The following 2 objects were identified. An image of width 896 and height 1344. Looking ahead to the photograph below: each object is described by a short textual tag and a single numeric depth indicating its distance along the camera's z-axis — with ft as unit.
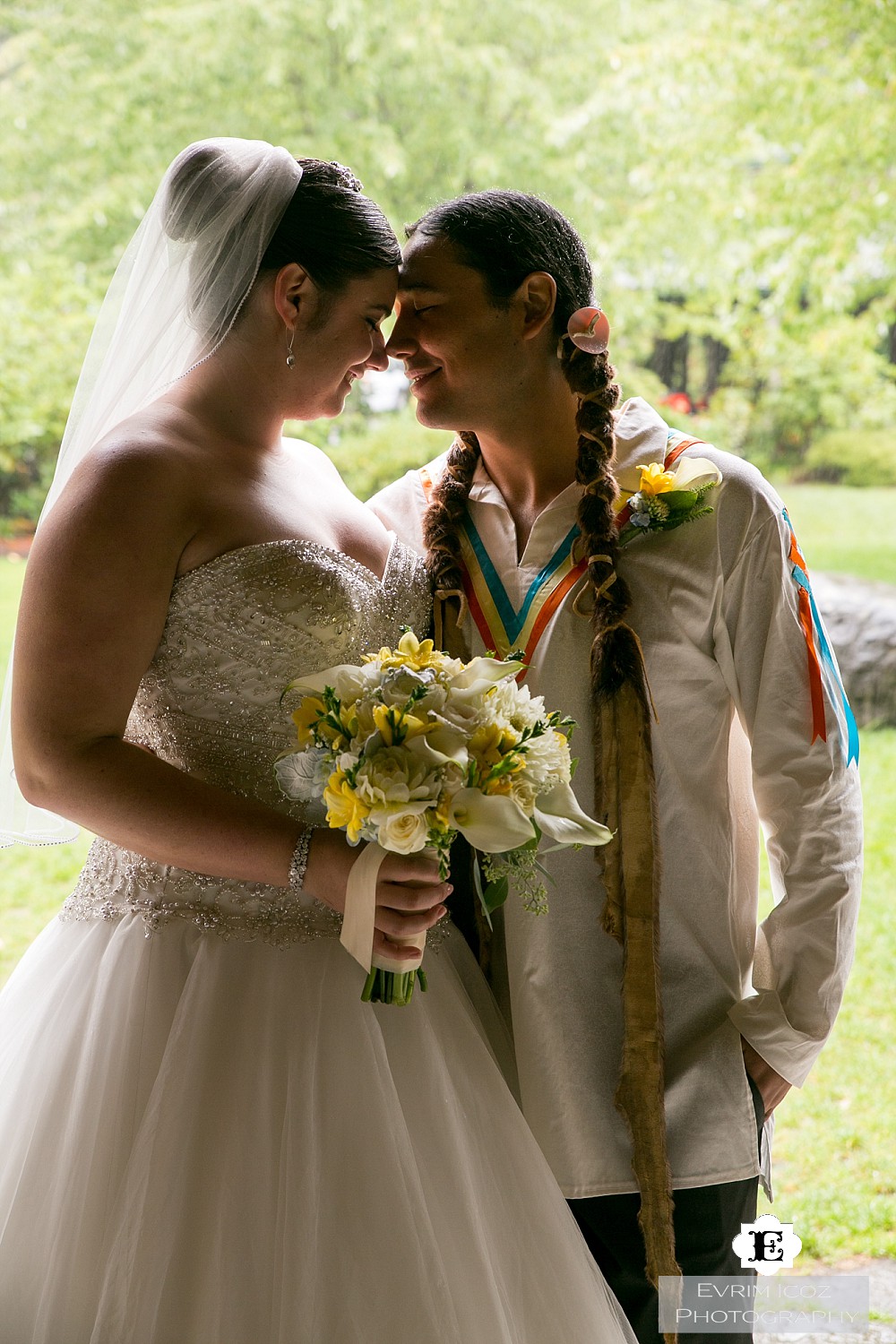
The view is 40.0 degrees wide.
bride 5.50
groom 6.63
